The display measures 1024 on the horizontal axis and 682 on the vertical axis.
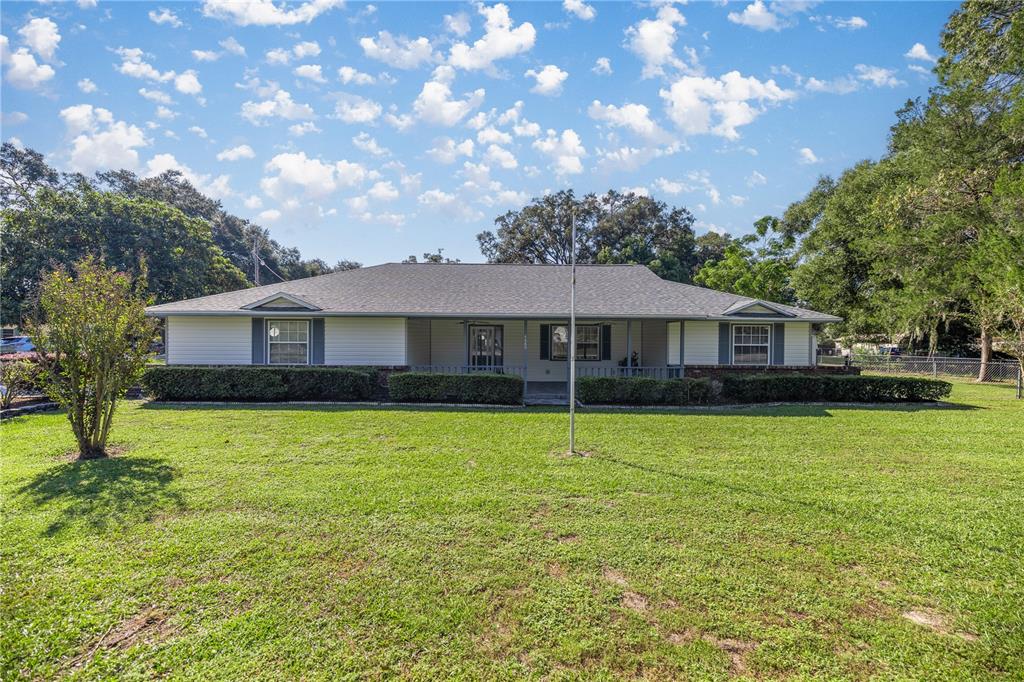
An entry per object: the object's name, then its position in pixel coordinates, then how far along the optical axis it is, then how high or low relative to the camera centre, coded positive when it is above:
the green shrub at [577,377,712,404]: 12.20 -1.20
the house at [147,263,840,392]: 13.62 +0.54
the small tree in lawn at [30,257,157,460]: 6.61 -0.02
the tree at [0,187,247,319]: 22.75 +5.50
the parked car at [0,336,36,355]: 24.41 -0.09
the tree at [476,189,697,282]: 38.47 +9.84
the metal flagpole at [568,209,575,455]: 7.11 -0.59
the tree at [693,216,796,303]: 26.34 +4.49
